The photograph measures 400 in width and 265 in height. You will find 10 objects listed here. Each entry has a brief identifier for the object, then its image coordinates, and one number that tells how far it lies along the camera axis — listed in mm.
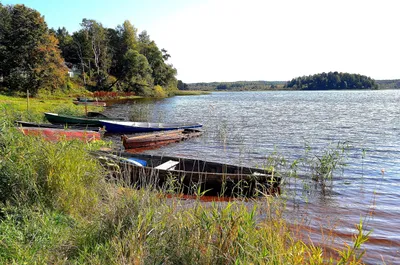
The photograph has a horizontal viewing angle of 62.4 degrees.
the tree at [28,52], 42250
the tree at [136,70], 69375
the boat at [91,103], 40625
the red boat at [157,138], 16716
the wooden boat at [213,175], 8672
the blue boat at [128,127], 20672
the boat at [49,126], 15884
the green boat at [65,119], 20923
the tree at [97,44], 73188
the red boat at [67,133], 13693
